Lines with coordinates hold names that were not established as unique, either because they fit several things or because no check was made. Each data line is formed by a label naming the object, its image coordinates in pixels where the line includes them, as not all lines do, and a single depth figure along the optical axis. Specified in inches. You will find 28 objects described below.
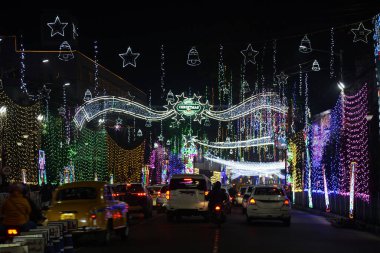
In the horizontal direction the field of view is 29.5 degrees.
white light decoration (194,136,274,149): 2455.1
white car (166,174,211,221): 1218.0
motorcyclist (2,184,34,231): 563.2
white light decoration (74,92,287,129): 1674.5
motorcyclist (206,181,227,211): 1100.5
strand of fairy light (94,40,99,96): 3551.2
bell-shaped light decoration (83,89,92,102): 2432.2
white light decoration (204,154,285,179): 3535.9
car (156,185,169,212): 1636.3
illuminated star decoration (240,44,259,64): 1039.1
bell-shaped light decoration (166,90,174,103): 1796.3
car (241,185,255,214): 1509.6
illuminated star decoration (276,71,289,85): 1582.2
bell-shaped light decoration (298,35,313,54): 971.3
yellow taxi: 741.3
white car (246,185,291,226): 1116.5
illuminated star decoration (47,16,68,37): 941.8
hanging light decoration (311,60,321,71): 1181.7
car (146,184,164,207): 1819.6
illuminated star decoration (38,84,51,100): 1914.4
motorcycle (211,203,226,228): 1052.4
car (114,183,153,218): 1352.1
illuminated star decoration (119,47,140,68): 1025.0
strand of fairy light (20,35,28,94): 1979.6
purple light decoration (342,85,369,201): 1171.9
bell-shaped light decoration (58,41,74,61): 1155.5
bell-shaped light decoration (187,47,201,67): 1040.2
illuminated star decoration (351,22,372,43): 964.0
